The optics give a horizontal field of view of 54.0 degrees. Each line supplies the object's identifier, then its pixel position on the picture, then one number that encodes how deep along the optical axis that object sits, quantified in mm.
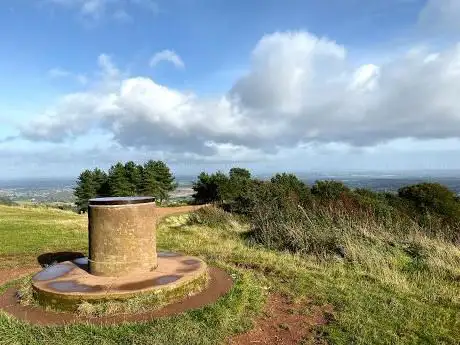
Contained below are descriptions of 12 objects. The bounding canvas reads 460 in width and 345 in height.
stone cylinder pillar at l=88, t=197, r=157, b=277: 6488
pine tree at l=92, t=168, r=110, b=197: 46031
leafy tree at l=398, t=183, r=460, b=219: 27812
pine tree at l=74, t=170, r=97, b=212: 46219
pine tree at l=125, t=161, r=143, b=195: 42531
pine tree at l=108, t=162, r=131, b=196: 41494
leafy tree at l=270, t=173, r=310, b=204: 19961
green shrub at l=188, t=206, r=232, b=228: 17422
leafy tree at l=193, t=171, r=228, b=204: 35688
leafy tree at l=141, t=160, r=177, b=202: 43219
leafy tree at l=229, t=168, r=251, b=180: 40394
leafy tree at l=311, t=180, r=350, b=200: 24088
